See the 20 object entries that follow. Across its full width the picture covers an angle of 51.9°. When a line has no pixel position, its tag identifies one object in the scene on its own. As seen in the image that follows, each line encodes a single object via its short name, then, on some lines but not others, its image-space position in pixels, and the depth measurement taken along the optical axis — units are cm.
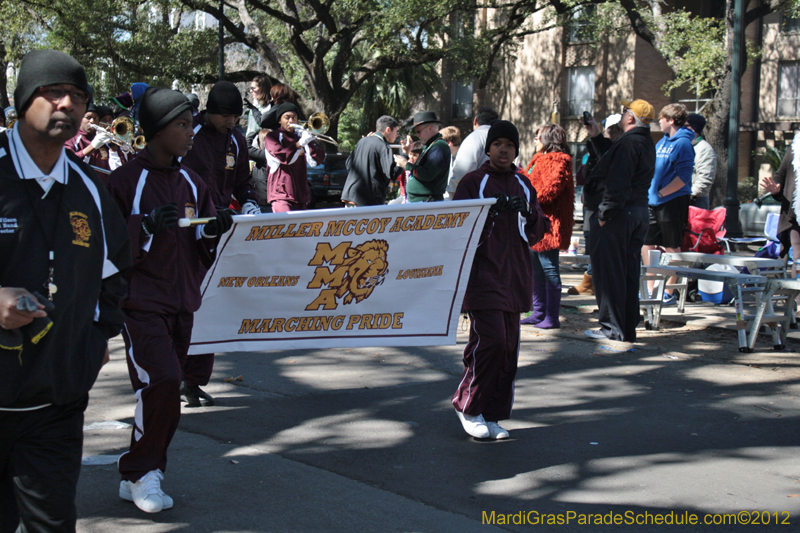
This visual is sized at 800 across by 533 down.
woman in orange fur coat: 805
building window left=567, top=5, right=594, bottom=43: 2996
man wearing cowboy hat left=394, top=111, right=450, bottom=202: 869
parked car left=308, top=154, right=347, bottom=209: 2119
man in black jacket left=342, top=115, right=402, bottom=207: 902
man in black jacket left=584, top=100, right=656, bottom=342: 738
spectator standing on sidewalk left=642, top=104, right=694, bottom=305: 915
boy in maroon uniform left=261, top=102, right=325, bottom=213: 795
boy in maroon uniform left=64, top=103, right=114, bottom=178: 980
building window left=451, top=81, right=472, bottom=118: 4438
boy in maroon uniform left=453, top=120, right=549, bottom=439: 488
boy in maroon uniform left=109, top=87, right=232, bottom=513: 379
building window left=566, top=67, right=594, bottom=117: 3909
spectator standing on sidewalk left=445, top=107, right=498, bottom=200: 839
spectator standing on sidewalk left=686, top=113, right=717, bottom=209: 1022
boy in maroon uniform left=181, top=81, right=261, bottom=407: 545
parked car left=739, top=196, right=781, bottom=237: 2012
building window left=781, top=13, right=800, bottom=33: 3516
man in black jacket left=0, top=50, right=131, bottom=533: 252
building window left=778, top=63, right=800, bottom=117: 3550
